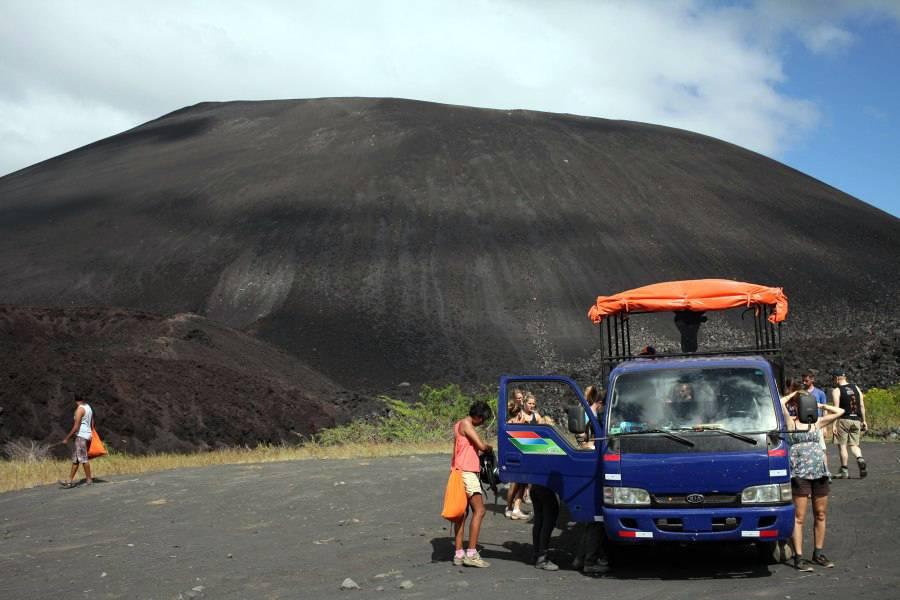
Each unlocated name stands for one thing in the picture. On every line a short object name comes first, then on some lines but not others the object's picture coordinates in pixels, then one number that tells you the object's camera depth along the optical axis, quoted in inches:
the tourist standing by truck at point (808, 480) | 415.8
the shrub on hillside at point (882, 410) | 1172.5
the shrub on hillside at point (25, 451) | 1081.8
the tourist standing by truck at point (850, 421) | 673.0
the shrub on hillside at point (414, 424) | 1339.8
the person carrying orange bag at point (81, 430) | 739.4
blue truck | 400.2
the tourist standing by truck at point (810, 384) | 611.5
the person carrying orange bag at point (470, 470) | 431.5
